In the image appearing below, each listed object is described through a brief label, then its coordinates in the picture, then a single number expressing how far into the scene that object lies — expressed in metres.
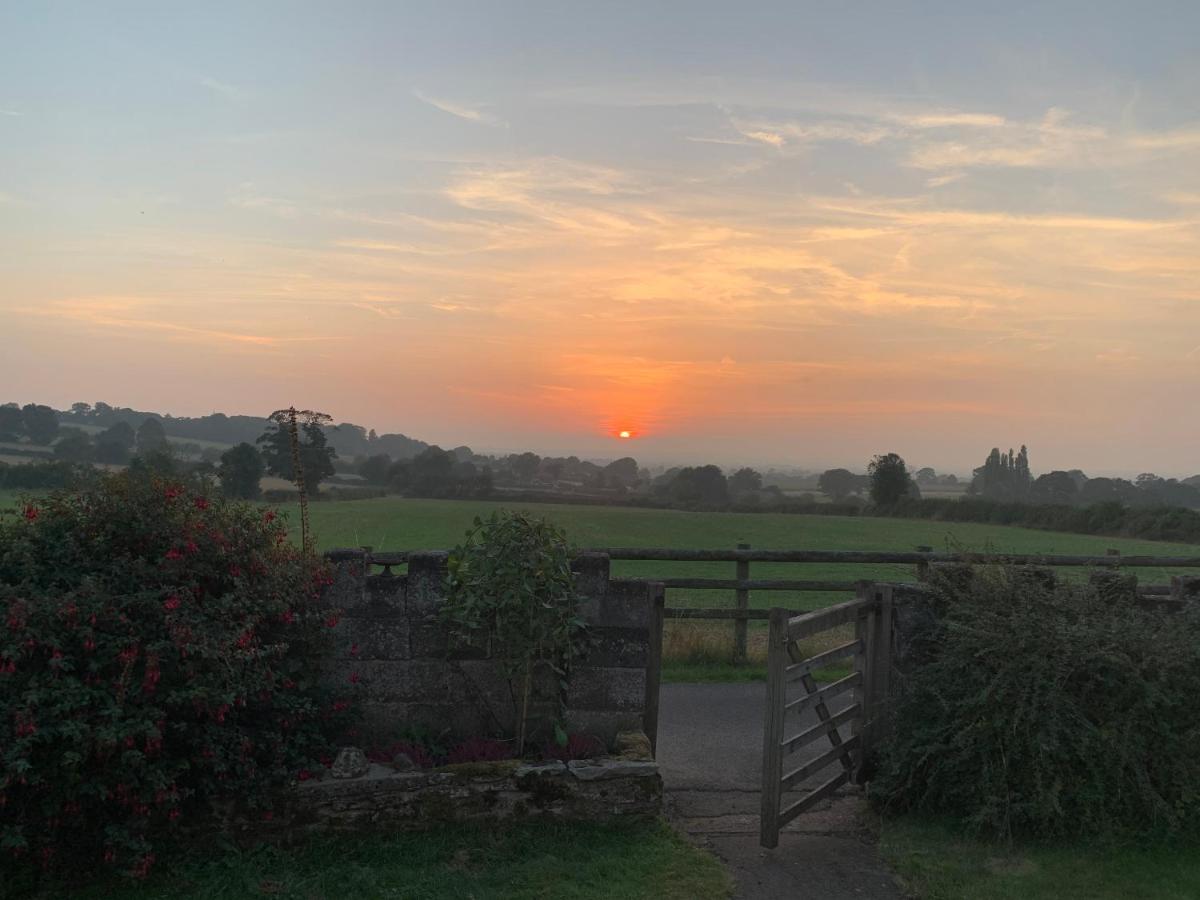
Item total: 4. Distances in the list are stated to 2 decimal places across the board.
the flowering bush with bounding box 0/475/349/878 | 3.91
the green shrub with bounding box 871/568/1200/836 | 5.07
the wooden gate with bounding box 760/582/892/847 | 5.14
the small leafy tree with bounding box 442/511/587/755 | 5.37
